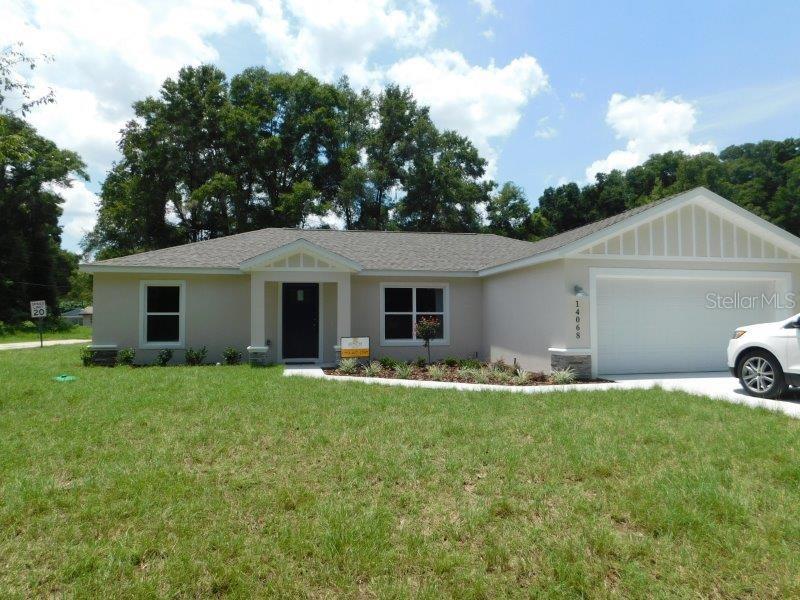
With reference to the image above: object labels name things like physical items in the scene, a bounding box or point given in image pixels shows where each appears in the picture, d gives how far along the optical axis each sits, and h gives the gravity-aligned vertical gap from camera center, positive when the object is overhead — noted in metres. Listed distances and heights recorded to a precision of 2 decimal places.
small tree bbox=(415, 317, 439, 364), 12.91 -0.30
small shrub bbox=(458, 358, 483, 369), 12.79 -1.21
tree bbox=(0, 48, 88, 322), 34.31 +7.03
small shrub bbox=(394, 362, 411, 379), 11.24 -1.21
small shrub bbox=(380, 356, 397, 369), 12.68 -1.15
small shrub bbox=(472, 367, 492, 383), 10.60 -1.26
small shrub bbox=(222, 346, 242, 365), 13.23 -0.98
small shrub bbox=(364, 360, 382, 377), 11.65 -1.22
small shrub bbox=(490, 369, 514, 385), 10.55 -1.28
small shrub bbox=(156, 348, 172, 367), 13.11 -1.00
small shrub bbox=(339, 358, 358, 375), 11.80 -1.14
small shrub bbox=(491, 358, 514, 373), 12.12 -1.25
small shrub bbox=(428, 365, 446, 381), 11.05 -1.23
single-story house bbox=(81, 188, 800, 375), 11.12 +0.61
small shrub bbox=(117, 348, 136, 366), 13.07 -0.95
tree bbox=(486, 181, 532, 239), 36.00 +7.55
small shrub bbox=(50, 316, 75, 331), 35.03 -0.35
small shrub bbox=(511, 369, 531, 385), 10.33 -1.29
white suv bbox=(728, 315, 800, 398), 8.02 -0.69
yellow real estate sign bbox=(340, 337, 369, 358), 12.62 -0.73
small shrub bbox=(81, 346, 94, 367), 12.98 -0.99
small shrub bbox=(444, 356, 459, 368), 13.36 -1.19
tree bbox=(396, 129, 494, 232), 33.28 +8.56
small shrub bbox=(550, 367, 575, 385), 10.19 -1.23
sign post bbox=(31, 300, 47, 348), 19.98 +0.45
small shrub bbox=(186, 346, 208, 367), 13.19 -1.00
